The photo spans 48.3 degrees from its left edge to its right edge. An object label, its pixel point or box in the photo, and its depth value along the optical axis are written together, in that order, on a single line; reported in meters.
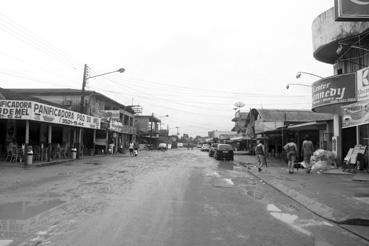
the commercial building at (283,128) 27.05
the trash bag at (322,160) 21.30
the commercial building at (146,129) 96.50
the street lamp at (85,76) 33.26
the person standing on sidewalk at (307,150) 21.72
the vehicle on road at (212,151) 46.76
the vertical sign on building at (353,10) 11.60
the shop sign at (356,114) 17.02
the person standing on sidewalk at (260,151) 23.46
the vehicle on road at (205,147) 79.88
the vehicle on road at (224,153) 37.62
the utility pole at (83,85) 34.00
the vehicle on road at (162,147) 82.06
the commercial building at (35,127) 25.41
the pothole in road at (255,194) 12.78
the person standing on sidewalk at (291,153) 20.25
